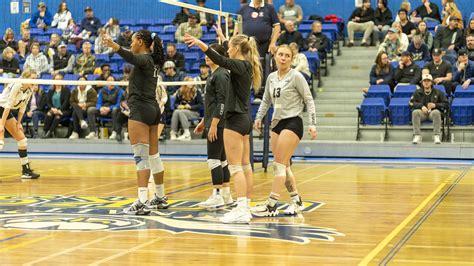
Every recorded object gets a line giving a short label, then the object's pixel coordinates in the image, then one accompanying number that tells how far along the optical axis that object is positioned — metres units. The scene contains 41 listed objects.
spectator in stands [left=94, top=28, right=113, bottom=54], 25.38
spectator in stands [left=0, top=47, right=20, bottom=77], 23.69
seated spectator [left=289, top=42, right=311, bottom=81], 20.95
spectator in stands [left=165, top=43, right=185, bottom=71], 22.77
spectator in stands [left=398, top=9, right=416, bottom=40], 22.77
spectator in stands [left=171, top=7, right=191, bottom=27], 25.47
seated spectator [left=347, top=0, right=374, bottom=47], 23.91
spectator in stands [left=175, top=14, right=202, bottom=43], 23.92
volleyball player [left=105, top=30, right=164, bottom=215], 10.07
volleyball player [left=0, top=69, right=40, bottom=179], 14.24
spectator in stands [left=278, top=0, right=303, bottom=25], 24.56
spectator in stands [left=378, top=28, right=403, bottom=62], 22.14
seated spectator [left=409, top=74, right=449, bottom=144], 19.09
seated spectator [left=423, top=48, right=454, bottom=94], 20.17
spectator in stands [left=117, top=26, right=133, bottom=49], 24.17
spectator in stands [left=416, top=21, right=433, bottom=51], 22.12
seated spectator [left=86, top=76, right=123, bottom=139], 22.02
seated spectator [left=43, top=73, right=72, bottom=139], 22.47
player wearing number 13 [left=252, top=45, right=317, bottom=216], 9.73
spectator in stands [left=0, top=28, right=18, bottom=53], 25.83
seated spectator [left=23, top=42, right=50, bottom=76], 24.55
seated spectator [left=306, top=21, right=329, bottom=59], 22.88
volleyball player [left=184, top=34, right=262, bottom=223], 9.31
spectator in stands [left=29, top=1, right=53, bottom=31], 27.56
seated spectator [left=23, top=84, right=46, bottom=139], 22.83
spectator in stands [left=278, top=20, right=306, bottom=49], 22.75
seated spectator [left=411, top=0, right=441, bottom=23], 23.66
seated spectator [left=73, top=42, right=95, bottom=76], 24.14
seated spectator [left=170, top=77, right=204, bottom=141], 20.97
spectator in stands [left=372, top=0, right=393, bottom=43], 23.97
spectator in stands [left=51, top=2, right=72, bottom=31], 27.11
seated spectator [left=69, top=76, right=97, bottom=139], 22.20
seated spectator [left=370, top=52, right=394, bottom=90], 21.11
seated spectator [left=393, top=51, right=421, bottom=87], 20.61
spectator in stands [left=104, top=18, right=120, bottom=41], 24.78
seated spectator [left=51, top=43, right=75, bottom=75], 24.64
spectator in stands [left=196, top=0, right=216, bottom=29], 24.94
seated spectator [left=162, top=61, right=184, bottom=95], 21.70
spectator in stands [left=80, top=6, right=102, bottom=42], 26.23
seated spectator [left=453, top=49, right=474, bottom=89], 20.34
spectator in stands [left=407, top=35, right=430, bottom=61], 21.69
